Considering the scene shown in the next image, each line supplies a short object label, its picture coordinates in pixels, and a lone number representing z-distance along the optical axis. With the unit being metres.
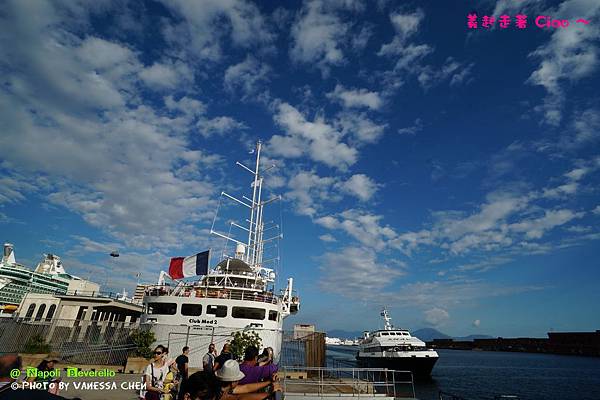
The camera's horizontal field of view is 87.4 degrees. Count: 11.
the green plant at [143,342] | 18.64
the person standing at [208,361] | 7.67
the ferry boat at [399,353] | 35.56
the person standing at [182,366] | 7.65
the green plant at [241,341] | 19.11
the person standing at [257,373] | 5.14
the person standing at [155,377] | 6.41
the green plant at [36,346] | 17.33
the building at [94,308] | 34.59
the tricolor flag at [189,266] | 23.03
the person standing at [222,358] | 6.73
